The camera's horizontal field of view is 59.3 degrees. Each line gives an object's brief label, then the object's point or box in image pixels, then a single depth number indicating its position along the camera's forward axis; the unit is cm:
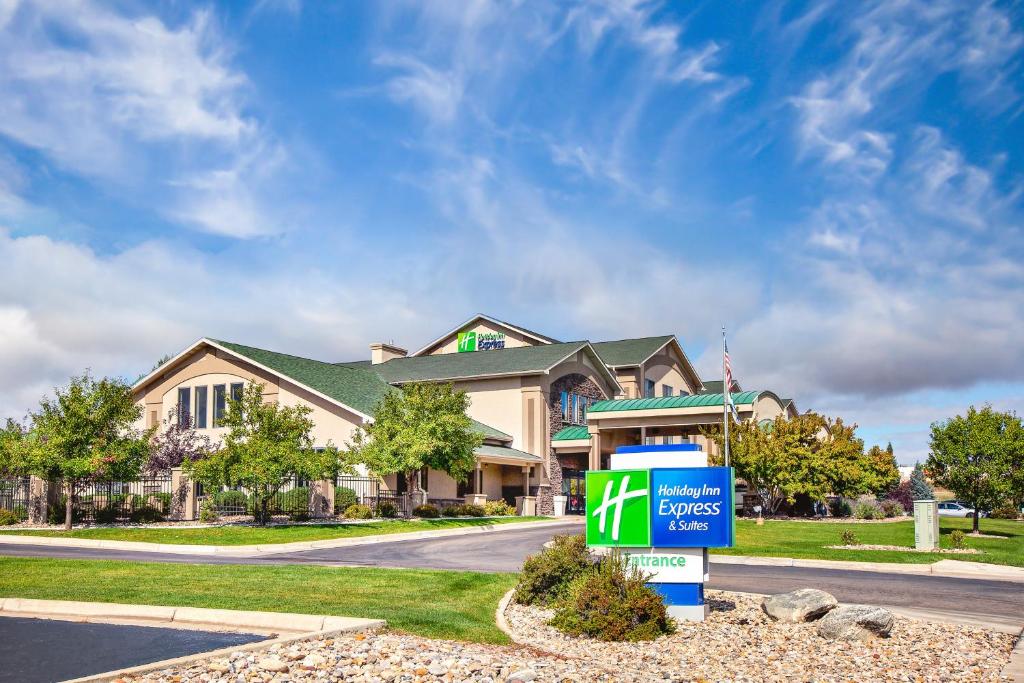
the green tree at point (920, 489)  7284
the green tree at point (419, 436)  3656
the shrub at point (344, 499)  3816
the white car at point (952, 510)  6303
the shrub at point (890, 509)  5062
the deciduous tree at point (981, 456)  3238
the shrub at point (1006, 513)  5766
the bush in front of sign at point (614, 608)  1179
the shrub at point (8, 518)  3362
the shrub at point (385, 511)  3831
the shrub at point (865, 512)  4675
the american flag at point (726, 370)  3666
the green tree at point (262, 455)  3144
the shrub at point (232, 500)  3881
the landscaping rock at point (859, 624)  1201
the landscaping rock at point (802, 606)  1312
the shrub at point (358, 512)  3675
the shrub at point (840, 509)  4956
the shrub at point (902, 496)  7311
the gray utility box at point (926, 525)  2569
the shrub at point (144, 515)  3541
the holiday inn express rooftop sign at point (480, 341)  5972
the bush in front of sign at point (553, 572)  1411
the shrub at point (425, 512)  3859
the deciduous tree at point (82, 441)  3164
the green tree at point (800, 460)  4066
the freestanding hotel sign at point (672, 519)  1338
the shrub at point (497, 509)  4208
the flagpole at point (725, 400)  3606
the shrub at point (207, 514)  3525
